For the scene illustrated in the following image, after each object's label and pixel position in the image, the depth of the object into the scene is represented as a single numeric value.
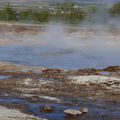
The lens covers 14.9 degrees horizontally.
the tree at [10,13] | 43.76
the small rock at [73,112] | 12.06
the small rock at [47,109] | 12.60
